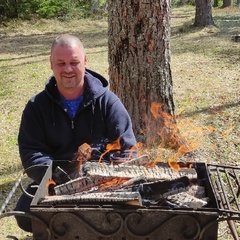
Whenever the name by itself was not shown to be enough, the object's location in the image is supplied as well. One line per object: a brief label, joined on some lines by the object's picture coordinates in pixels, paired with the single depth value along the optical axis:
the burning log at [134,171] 2.72
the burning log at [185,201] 2.35
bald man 2.97
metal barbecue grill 2.21
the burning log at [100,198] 2.27
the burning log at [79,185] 2.63
